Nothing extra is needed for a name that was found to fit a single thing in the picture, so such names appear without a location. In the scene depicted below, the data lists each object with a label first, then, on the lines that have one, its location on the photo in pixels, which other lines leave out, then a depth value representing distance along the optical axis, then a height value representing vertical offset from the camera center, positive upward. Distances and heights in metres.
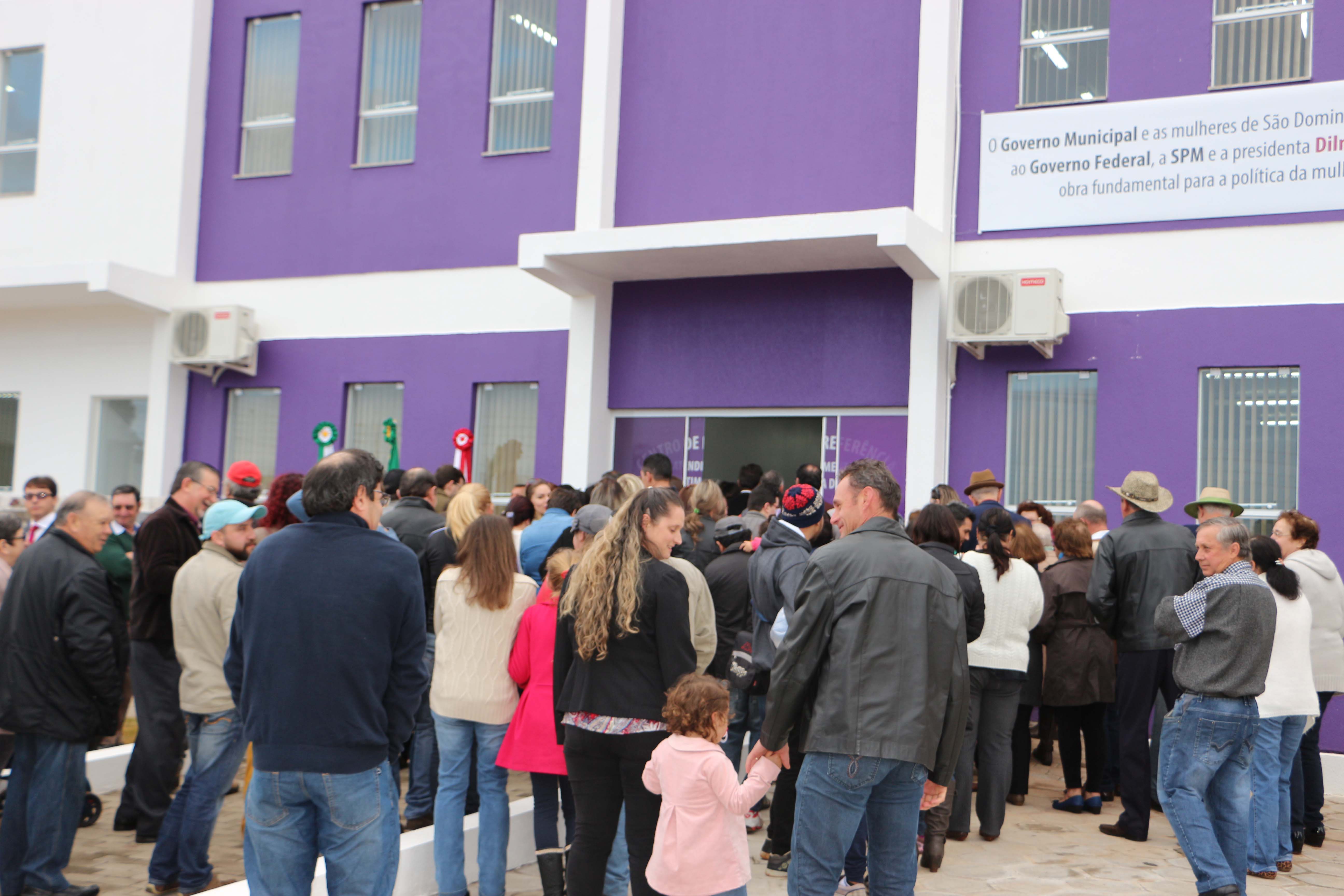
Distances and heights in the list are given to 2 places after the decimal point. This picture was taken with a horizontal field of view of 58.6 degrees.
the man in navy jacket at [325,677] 3.73 -0.64
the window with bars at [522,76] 12.48 +4.28
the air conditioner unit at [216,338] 13.12 +1.43
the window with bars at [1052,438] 10.28 +0.61
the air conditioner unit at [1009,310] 9.87 +1.64
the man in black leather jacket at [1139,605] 7.01 -0.55
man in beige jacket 5.44 -1.06
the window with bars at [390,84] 13.07 +4.31
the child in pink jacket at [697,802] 4.16 -1.09
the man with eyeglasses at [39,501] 9.29 -0.32
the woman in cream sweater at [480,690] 5.40 -0.95
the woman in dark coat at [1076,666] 7.50 -0.98
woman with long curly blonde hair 4.45 -0.68
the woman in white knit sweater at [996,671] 6.82 -0.94
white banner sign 9.60 +2.98
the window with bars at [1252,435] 9.62 +0.67
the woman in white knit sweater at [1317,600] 6.93 -0.46
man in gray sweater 5.38 -0.84
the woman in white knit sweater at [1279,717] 6.18 -1.04
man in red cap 7.41 -0.08
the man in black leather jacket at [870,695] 4.08 -0.68
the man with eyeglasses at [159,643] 6.02 -0.91
